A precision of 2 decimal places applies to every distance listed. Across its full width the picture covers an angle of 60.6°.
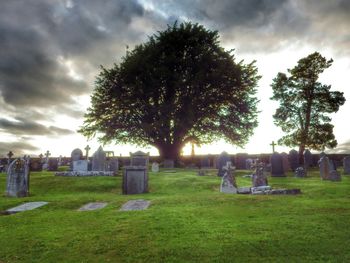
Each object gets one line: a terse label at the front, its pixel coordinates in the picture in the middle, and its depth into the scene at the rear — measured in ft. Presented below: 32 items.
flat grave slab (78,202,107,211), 32.03
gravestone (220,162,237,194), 43.04
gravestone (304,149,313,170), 94.85
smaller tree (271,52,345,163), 114.01
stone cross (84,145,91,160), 88.58
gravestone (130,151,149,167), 55.86
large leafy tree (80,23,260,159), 101.60
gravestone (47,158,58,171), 89.51
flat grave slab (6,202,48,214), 31.48
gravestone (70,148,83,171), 81.66
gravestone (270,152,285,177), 68.85
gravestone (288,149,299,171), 91.45
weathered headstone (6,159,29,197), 42.06
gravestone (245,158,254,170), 102.78
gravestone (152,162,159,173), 83.19
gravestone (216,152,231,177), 71.67
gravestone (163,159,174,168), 99.96
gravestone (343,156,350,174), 74.79
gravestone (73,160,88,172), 70.54
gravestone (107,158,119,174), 76.23
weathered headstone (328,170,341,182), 56.34
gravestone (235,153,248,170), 107.14
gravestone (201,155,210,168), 115.65
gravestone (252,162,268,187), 46.83
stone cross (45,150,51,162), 116.32
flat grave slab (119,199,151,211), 30.63
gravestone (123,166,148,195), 45.42
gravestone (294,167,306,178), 68.51
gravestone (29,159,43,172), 89.60
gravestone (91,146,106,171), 69.00
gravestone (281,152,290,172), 93.45
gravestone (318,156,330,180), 60.36
